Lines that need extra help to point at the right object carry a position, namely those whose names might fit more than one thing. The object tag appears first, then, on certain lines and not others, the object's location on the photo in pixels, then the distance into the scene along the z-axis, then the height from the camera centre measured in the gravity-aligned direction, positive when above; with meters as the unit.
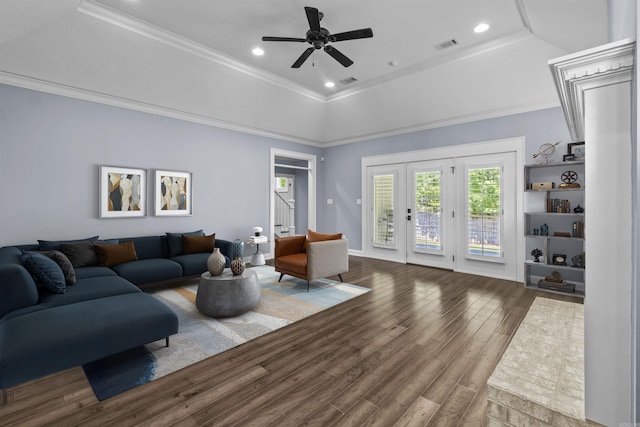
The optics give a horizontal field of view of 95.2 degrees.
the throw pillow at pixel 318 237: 4.73 -0.37
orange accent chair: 4.27 -0.66
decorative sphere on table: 3.39 -0.62
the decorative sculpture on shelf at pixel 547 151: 4.51 +0.99
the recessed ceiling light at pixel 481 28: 3.73 +2.42
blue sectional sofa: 1.94 -0.81
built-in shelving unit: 4.28 -0.15
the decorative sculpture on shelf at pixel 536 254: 4.62 -0.63
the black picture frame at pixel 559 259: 4.38 -0.67
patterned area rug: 2.24 -1.19
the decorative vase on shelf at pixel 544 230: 4.52 -0.24
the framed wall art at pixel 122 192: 4.47 +0.35
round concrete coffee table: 3.21 -0.91
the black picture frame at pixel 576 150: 4.24 +0.97
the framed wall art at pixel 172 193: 5.02 +0.37
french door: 5.11 +0.02
